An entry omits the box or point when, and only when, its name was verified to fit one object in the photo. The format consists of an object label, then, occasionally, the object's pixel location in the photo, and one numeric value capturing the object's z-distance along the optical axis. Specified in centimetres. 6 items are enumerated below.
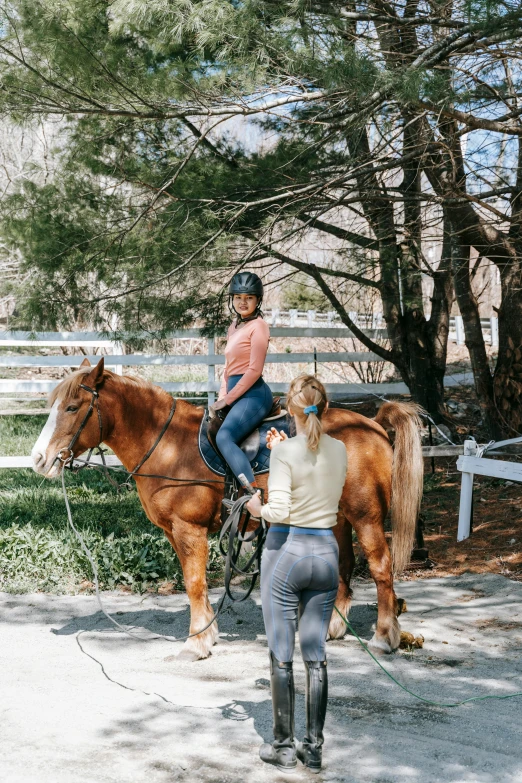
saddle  505
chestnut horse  509
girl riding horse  489
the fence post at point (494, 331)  2029
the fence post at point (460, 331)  2049
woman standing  331
